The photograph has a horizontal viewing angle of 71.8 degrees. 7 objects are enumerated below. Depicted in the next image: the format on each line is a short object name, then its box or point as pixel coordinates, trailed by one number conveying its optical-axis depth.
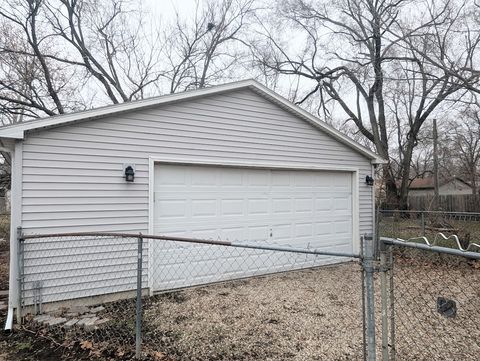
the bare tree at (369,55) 11.51
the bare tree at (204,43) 16.91
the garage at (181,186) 4.91
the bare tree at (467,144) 26.00
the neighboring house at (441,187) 37.00
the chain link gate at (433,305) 2.25
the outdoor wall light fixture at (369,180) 8.27
